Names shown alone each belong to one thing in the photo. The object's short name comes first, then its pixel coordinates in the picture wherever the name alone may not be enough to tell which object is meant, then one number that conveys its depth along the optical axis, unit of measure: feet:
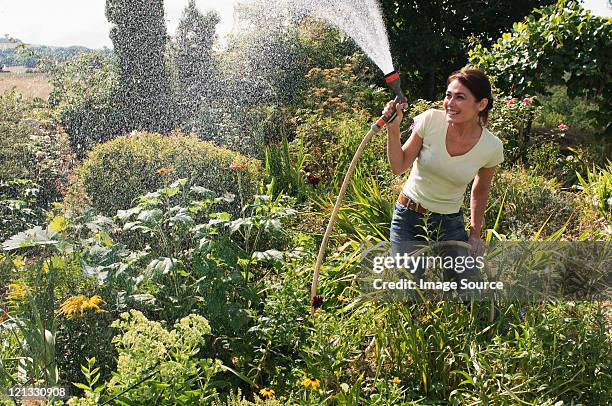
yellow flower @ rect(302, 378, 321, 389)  7.90
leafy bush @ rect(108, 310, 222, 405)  7.52
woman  8.68
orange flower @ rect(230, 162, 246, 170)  12.97
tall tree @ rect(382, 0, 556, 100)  32.60
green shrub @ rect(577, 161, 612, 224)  14.65
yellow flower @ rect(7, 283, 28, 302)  9.23
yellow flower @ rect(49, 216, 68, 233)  9.86
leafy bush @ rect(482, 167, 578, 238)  14.35
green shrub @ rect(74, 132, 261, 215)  15.85
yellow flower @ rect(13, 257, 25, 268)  10.10
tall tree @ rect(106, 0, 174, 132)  28.27
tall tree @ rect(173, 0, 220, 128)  29.84
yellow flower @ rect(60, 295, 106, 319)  8.38
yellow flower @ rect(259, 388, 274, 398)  8.02
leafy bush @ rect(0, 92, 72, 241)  19.11
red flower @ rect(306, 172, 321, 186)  13.83
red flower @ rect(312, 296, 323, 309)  9.52
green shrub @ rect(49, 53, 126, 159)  26.84
